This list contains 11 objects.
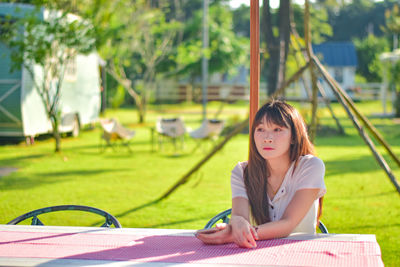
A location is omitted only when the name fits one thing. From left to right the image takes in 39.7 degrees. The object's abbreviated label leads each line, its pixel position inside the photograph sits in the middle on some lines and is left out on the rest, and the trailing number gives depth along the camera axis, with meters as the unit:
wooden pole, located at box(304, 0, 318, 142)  6.18
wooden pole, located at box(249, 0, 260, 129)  2.97
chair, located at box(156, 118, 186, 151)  11.73
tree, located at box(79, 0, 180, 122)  18.73
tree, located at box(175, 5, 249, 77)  29.58
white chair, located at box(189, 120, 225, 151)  11.09
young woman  2.34
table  1.83
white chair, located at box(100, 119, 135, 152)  11.62
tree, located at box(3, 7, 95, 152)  10.86
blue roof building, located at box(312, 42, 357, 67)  35.47
